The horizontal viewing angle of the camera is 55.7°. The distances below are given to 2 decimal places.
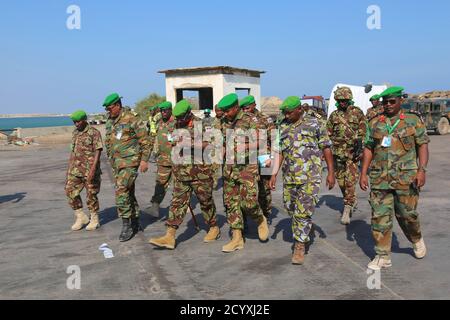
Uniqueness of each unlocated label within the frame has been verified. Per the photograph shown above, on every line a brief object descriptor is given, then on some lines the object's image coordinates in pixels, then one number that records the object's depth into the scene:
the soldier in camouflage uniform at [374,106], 8.44
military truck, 20.31
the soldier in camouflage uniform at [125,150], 5.49
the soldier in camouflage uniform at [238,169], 4.96
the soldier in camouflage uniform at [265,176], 5.20
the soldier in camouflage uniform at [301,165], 4.52
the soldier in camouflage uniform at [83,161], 5.95
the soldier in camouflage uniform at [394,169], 4.16
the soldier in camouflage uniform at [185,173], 5.09
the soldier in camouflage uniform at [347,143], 6.06
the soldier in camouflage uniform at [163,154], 6.35
